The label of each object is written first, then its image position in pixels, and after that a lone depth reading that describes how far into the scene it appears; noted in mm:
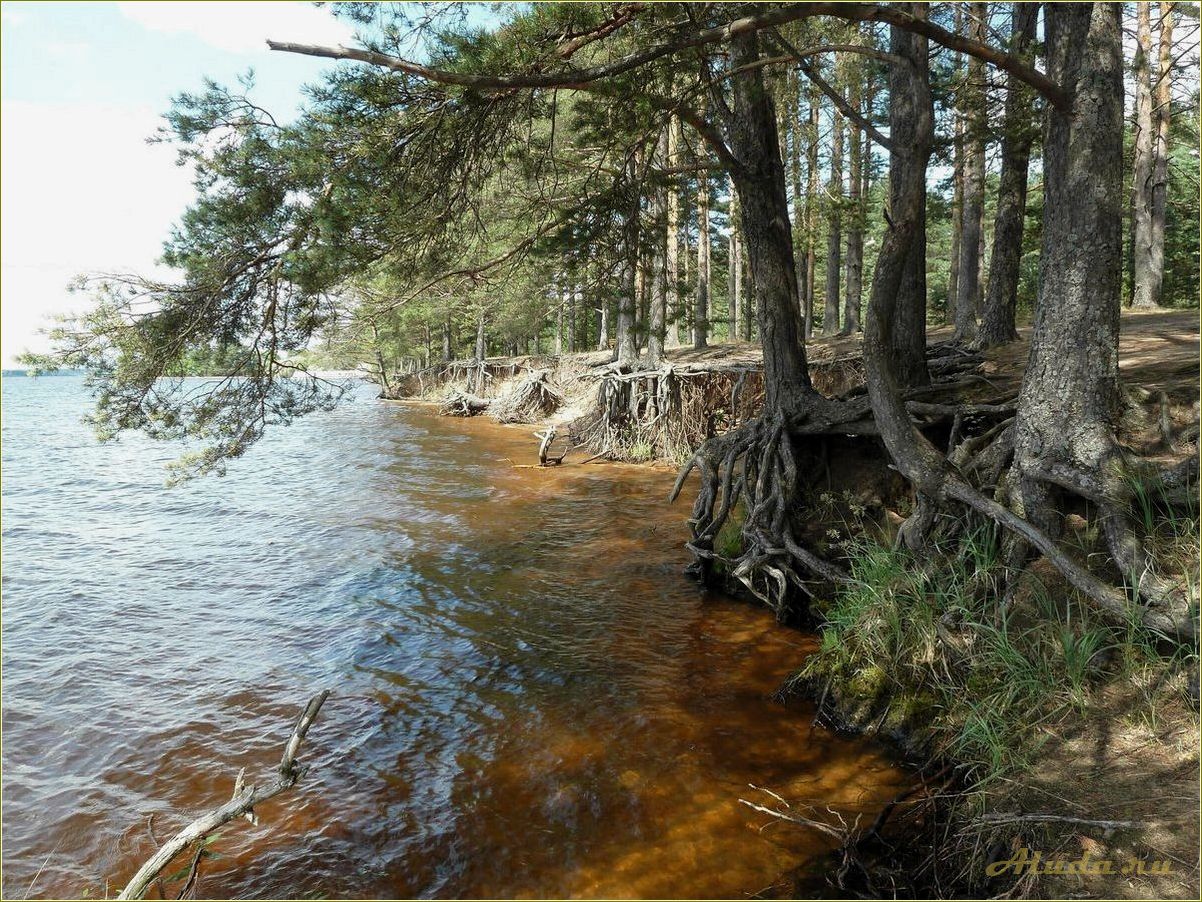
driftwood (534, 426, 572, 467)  14773
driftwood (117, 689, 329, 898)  2502
